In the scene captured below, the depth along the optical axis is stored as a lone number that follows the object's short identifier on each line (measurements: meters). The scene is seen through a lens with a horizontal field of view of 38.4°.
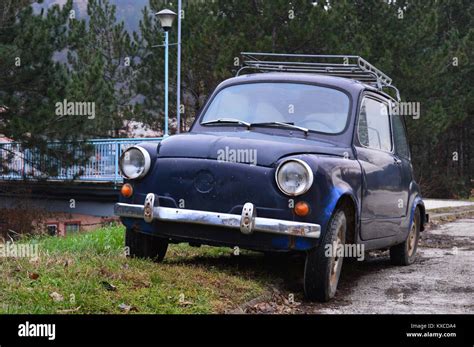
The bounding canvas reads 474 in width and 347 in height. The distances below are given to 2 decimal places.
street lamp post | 19.39
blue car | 5.34
